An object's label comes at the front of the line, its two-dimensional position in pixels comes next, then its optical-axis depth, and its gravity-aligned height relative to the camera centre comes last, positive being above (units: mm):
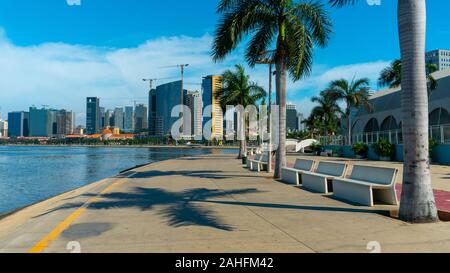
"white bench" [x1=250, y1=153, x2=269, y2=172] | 21912 -1396
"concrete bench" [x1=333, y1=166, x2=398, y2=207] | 9578 -1189
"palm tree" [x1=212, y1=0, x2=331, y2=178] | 16891 +4630
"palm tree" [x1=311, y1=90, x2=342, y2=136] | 62409 +4129
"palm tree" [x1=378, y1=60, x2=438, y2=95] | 36219 +5777
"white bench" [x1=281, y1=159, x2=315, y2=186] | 14884 -1213
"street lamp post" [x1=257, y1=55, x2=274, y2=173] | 18398 +3513
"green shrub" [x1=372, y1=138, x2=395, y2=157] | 32531 -772
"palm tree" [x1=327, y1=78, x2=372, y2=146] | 48188 +5535
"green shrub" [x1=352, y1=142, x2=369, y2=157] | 37616 -970
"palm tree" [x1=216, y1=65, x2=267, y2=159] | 39125 +4748
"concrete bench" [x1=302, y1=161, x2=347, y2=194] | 12242 -1165
